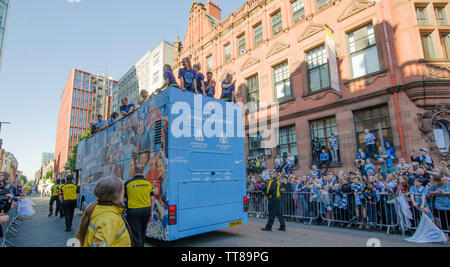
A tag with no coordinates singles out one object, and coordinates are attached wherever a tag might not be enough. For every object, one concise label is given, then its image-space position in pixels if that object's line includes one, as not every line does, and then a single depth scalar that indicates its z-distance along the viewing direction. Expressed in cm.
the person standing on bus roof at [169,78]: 704
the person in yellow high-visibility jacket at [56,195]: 1332
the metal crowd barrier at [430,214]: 698
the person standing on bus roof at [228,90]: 827
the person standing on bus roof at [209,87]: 812
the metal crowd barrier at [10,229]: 696
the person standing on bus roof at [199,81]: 773
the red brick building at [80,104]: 8056
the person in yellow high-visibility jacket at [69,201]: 896
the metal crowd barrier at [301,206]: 989
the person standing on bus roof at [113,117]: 1045
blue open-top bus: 595
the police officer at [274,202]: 827
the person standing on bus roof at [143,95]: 836
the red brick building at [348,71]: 1104
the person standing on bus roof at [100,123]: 1190
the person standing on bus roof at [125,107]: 925
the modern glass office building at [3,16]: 2956
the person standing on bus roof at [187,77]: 736
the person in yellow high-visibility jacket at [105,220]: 226
